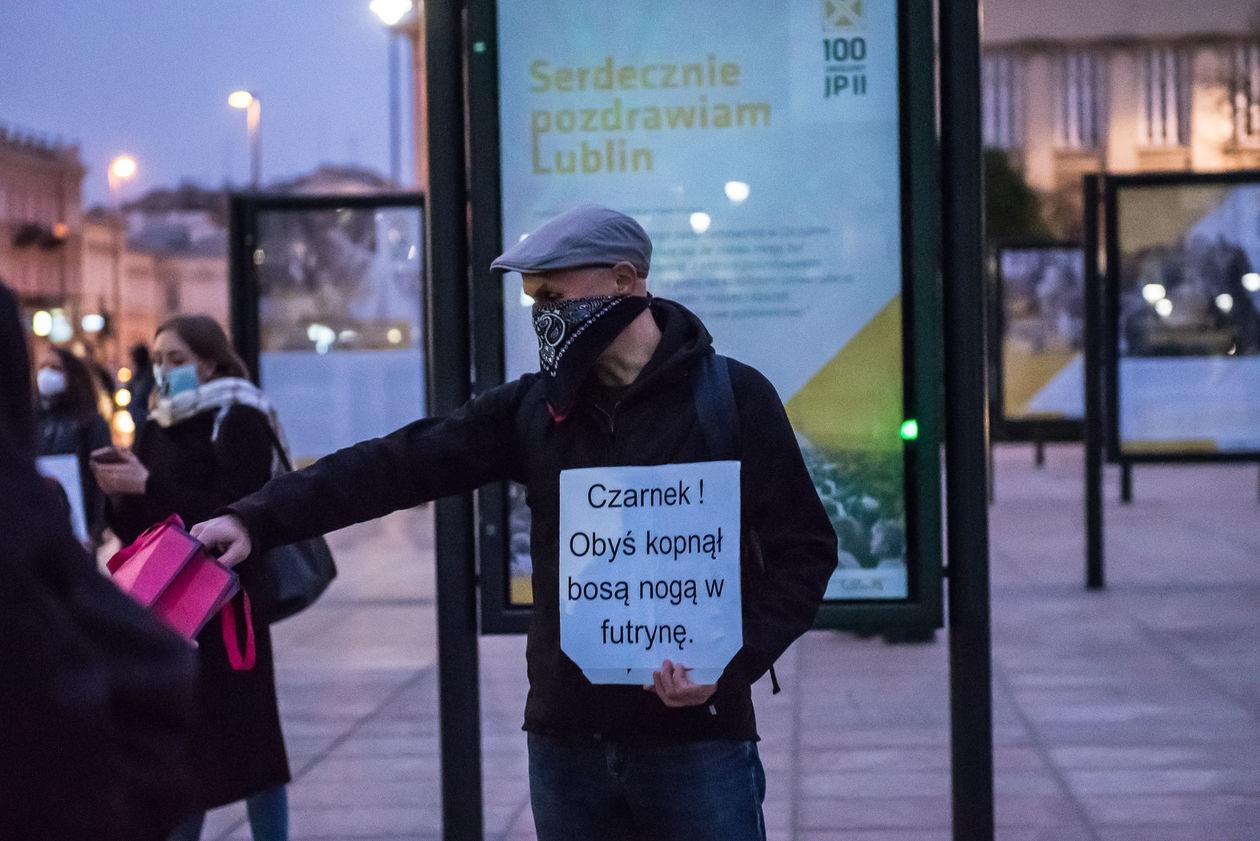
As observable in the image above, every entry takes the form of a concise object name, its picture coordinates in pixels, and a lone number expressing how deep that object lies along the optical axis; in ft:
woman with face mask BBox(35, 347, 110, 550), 21.26
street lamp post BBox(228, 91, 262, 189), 152.76
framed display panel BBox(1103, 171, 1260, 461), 33.58
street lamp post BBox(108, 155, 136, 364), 212.43
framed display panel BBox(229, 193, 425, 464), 33.17
